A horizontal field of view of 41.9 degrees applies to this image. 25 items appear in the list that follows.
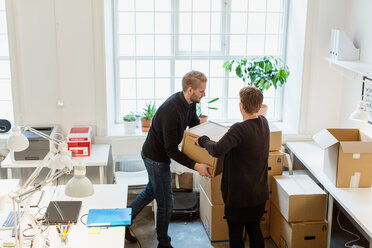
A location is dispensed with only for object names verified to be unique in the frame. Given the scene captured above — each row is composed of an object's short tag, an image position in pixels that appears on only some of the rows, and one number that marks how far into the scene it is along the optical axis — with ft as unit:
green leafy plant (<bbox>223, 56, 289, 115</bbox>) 16.07
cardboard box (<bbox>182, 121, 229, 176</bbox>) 11.76
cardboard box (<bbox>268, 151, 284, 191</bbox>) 13.97
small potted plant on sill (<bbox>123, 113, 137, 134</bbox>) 16.35
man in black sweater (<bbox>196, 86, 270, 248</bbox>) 10.56
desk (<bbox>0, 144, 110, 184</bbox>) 14.28
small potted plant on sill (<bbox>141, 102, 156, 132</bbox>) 16.53
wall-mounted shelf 12.83
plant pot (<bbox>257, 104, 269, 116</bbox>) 16.64
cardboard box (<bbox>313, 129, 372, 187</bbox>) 12.19
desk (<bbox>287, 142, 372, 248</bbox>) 10.94
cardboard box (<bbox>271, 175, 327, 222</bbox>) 12.59
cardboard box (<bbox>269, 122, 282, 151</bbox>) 14.32
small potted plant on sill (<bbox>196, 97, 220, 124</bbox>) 16.68
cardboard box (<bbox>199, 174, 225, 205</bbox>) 13.70
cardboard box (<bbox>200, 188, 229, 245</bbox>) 13.83
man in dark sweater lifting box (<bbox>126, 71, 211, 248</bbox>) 11.64
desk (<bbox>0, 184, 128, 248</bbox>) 9.48
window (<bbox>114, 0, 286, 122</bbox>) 16.85
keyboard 9.83
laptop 10.14
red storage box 14.74
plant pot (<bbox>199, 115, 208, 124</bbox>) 16.67
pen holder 9.04
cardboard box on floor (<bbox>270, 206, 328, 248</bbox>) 12.66
